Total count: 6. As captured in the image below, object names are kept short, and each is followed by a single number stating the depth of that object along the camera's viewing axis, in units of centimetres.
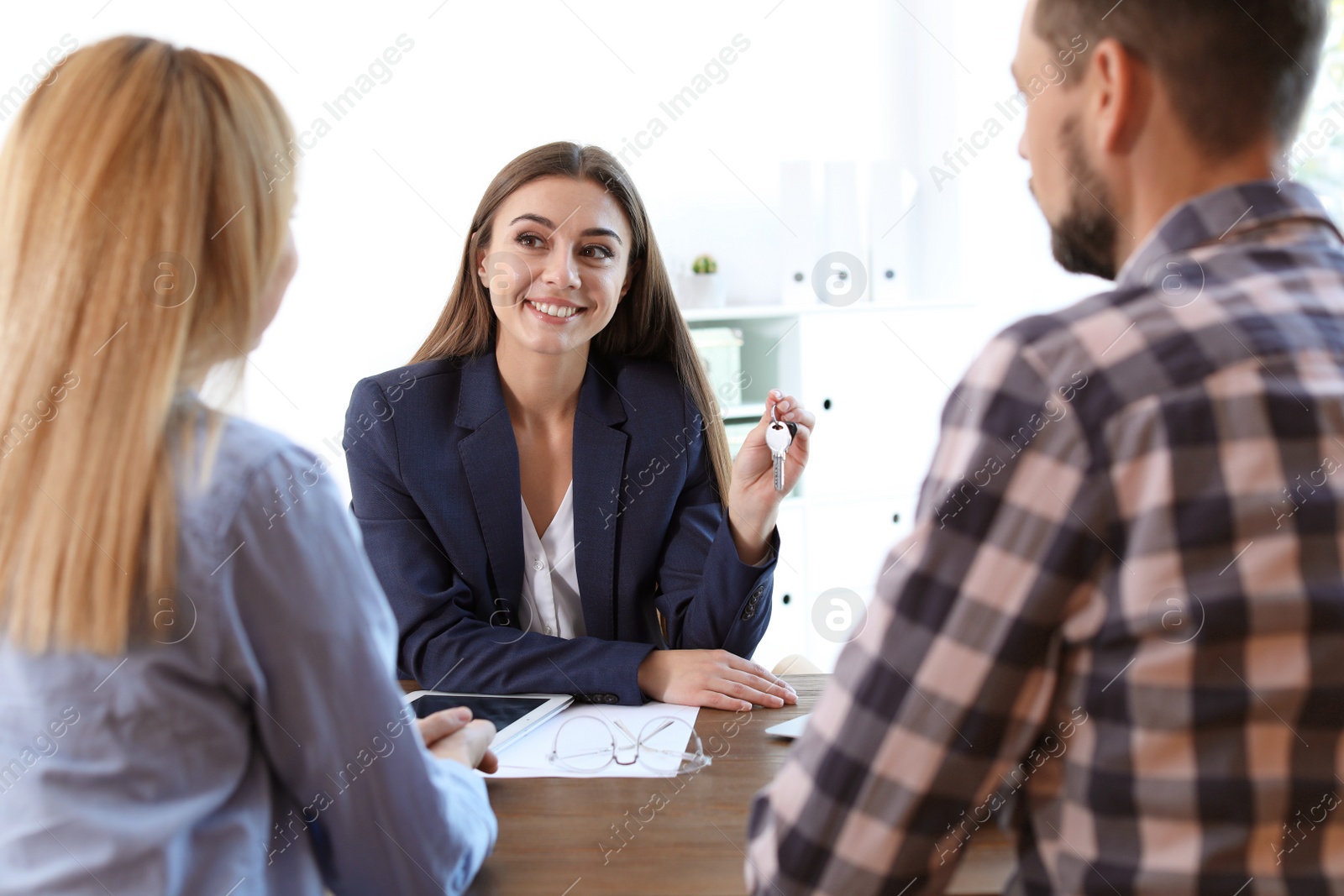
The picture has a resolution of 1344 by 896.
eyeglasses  127
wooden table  99
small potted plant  382
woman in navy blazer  168
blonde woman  77
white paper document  125
